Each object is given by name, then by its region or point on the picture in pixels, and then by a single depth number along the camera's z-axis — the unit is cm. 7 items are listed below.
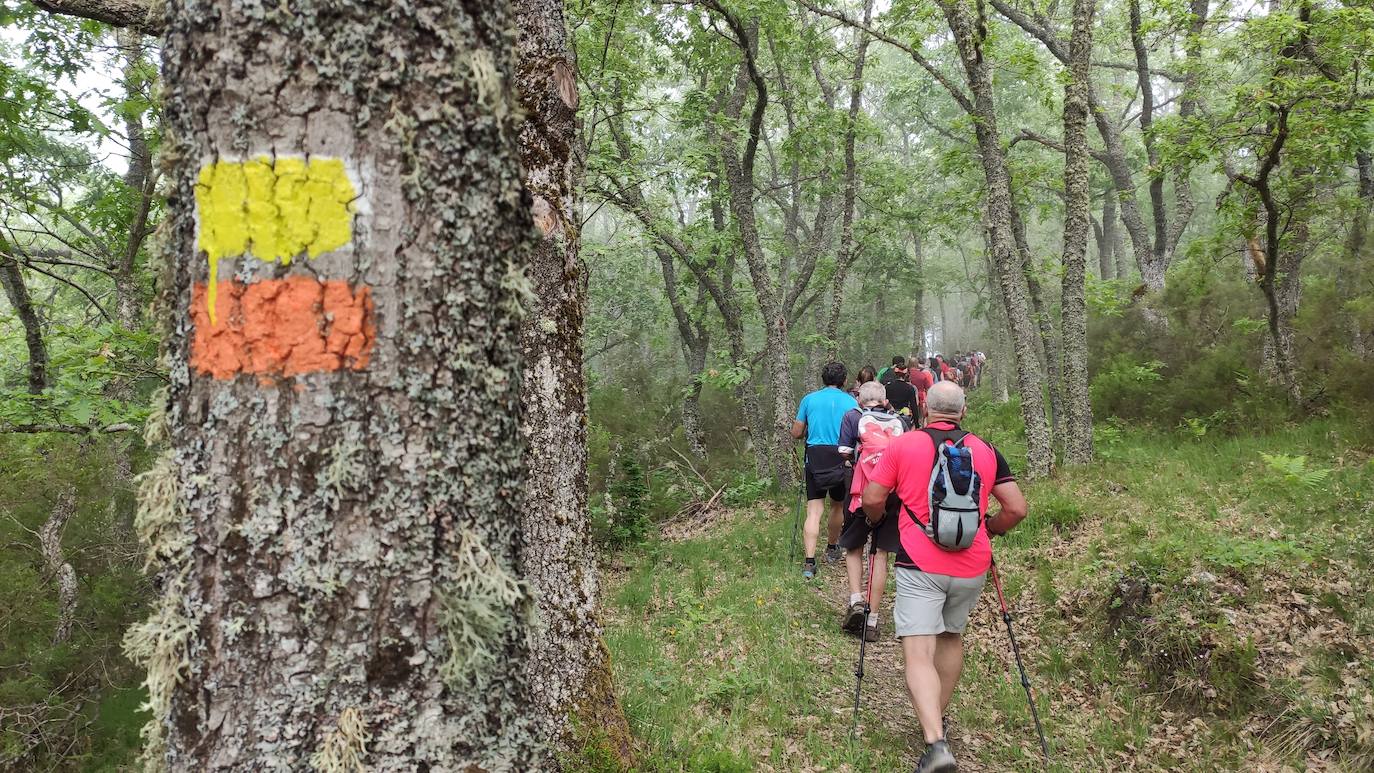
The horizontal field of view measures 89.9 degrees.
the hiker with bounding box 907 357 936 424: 1390
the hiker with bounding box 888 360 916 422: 1022
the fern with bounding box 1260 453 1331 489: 625
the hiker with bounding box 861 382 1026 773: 405
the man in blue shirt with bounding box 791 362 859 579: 747
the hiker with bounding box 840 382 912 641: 602
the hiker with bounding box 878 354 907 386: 1156
